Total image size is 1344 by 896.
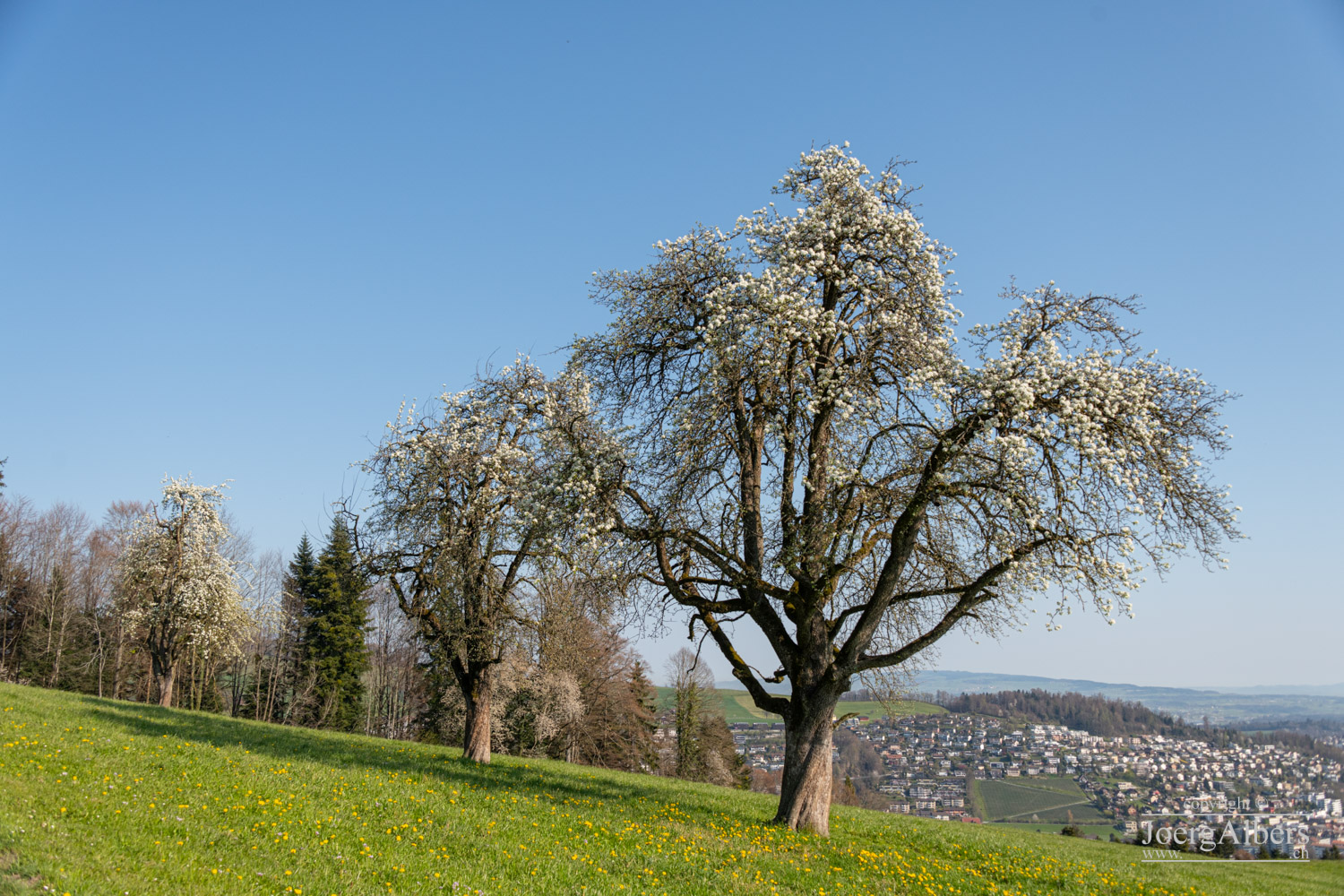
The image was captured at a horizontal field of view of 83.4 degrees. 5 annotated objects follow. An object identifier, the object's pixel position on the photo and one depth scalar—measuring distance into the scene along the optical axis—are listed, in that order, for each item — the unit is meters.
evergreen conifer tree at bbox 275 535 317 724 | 46.62
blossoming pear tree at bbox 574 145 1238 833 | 12.04
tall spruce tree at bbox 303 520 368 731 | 45.59
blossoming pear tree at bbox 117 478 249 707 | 33.34
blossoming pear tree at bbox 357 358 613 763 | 18.02
